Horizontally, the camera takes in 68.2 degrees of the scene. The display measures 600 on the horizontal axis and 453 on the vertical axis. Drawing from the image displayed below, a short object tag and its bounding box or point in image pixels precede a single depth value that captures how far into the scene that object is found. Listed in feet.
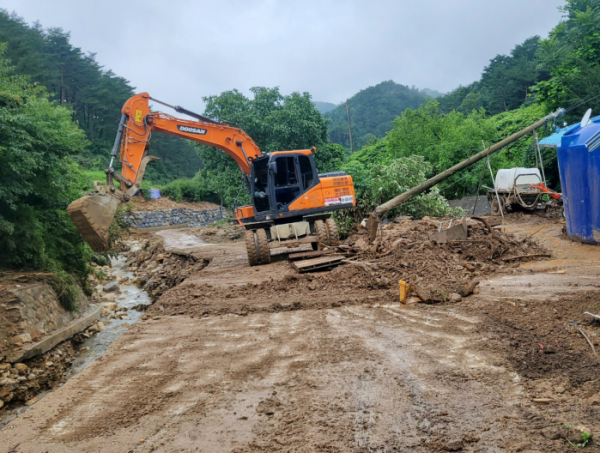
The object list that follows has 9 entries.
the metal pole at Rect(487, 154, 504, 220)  54.47
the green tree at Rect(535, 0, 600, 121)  61.62
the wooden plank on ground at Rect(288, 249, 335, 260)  35.02
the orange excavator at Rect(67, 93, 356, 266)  35.73
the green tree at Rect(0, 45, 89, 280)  26.50
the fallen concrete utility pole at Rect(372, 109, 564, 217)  43.57
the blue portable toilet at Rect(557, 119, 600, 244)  33.55
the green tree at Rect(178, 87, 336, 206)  73.41
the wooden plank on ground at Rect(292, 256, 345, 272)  32.09
